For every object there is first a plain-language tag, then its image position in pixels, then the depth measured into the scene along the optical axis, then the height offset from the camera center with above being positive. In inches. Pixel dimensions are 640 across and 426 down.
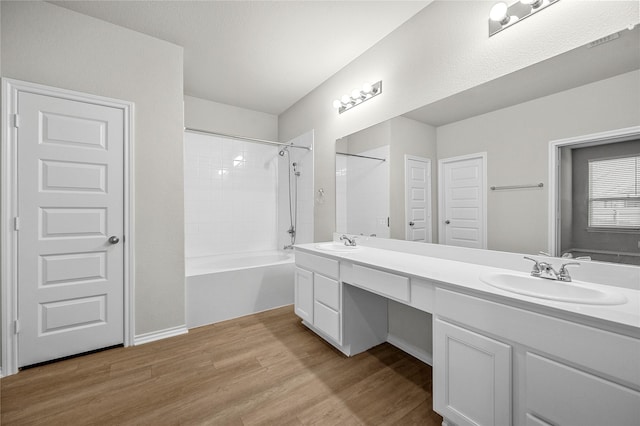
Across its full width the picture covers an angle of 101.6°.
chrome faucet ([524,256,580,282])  46.2 -10.9
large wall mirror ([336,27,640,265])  45.3 +14.8
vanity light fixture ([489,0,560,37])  53.0 +42.7
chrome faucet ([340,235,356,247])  95.7 -10.5
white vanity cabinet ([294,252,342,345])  78.0 -26.7
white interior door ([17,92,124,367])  72.0 -4.2
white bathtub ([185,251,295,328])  98.8 -31.8
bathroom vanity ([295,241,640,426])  31.5 -18.5
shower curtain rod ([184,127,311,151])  111.1 +35.1
